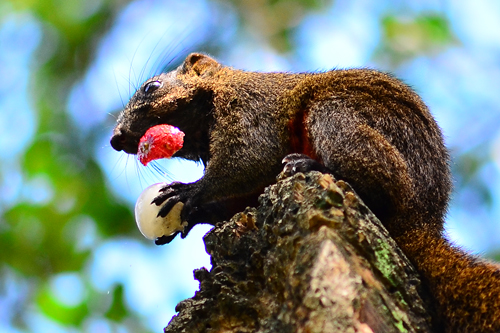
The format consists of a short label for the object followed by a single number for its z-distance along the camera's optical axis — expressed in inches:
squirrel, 232.2
